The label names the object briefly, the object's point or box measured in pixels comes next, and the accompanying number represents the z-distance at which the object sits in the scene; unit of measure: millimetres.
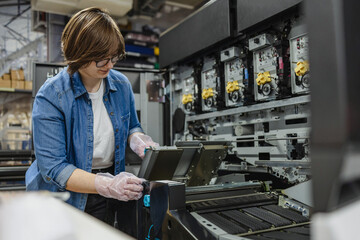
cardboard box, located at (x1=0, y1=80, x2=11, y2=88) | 4418
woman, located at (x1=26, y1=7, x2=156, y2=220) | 1468
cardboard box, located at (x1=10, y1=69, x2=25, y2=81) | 4527
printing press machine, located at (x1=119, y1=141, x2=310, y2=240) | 1159
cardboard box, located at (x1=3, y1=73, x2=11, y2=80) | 4515
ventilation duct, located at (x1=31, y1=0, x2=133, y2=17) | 5463
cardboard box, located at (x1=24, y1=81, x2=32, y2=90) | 4547
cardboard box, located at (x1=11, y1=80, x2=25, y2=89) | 4469
